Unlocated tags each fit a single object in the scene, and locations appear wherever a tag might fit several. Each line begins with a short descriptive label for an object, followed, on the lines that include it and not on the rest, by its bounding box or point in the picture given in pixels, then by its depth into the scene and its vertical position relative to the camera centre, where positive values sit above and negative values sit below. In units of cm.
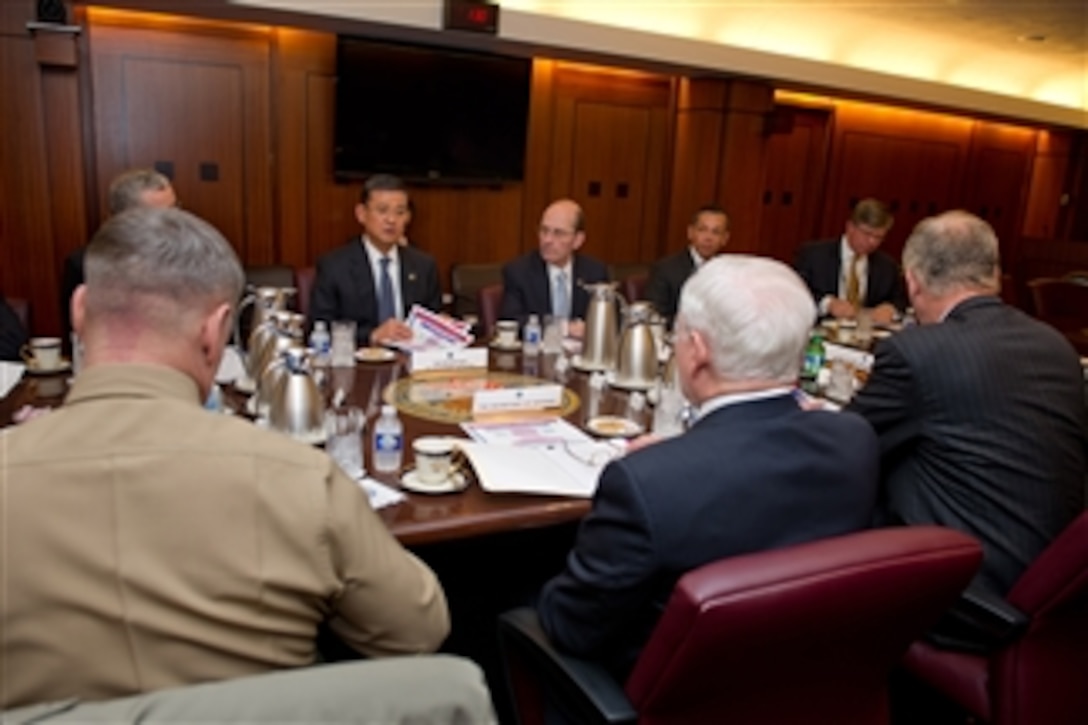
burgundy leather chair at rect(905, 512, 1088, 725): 156 -89
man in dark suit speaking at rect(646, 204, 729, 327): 407 -35
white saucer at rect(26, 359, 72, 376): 229 -61
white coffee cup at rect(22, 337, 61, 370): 229 -57
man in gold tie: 432 -37
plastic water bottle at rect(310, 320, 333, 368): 264 -57
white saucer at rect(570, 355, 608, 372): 276 -61
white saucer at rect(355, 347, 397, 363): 274 -62
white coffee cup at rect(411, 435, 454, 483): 172 -60
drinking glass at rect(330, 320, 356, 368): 264 -56
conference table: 157 -63
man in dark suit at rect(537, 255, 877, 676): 119 -42
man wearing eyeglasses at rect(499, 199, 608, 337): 365 -43
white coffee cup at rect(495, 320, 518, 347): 305 -57
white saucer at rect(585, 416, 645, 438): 210 -62
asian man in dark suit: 342 -43
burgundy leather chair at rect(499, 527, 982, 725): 104 -59
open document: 173 -63
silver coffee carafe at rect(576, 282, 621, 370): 277 -51
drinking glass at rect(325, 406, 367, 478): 175 -58
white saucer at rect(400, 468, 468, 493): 169 -64
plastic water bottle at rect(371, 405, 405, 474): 176 -58
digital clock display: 478 +92
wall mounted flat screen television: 516 +39
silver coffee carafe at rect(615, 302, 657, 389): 252 -52
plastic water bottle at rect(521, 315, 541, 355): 297 -57
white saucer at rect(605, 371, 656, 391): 254 -60
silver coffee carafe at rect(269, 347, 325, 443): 182 -52
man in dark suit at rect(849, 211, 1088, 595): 177 -48
